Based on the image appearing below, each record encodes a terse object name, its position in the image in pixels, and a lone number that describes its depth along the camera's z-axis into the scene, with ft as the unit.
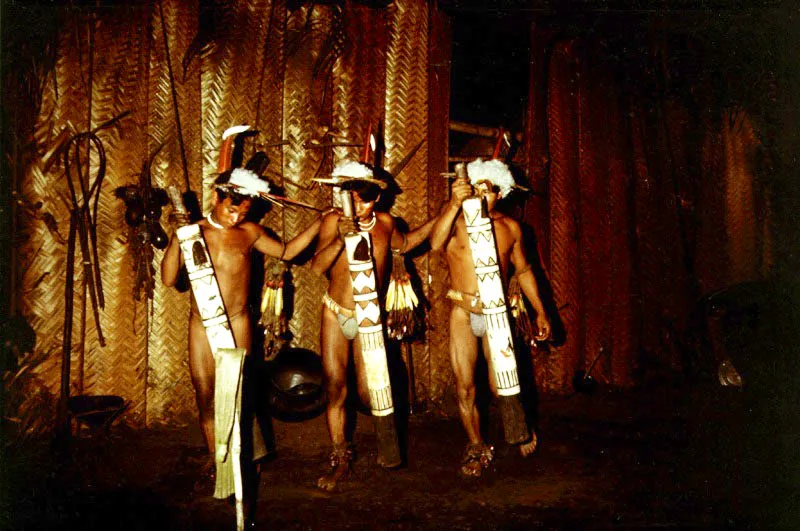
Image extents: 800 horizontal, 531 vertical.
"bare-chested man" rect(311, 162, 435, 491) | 14.07
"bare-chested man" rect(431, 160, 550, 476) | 14.47
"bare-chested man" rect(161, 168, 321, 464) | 13.75
